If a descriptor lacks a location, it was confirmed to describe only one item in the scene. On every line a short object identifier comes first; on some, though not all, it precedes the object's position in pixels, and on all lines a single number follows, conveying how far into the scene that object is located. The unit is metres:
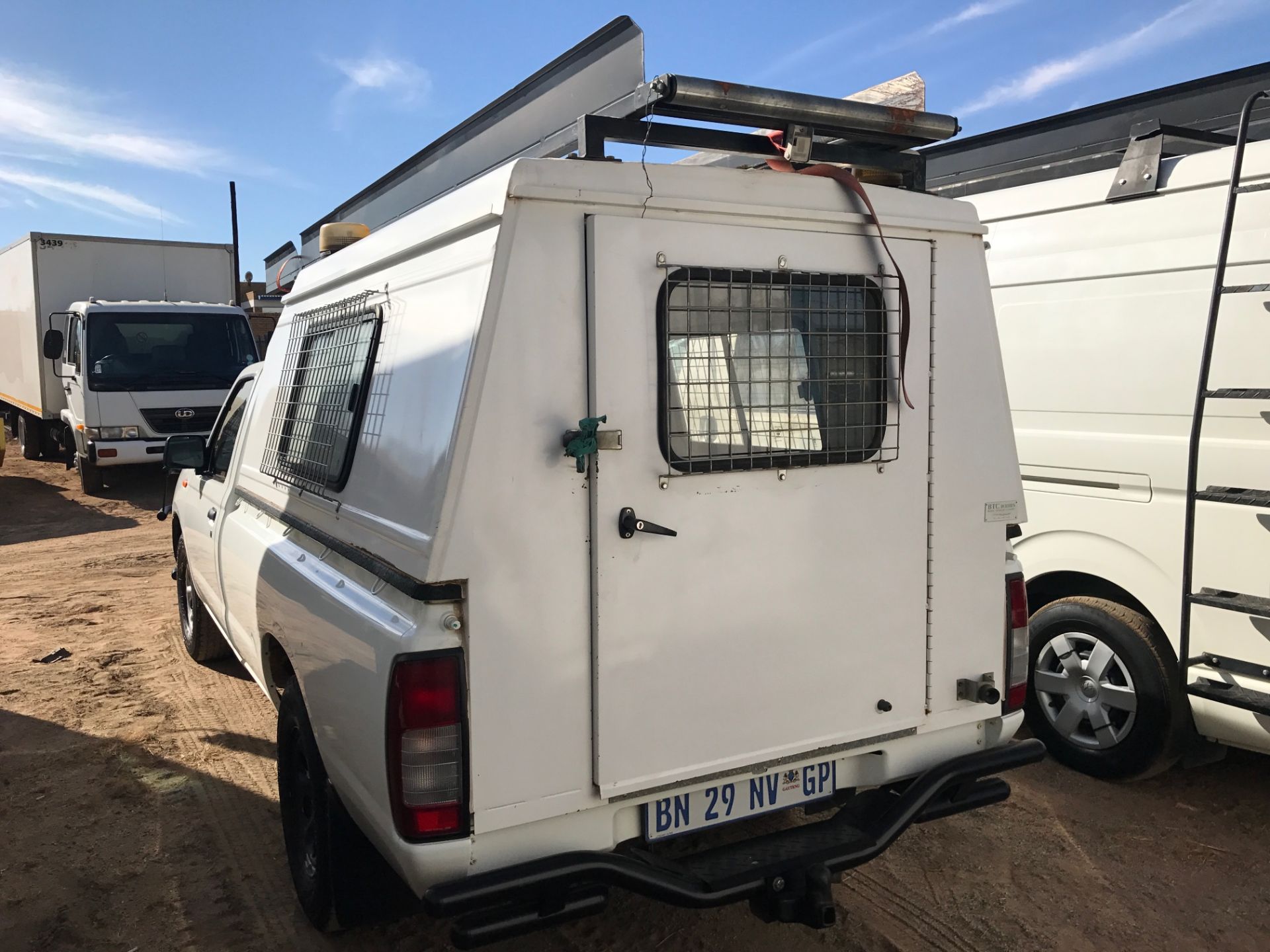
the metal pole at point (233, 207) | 29.77
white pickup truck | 2.27
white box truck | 12.36
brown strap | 2.66
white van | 3.61
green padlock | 2.33
